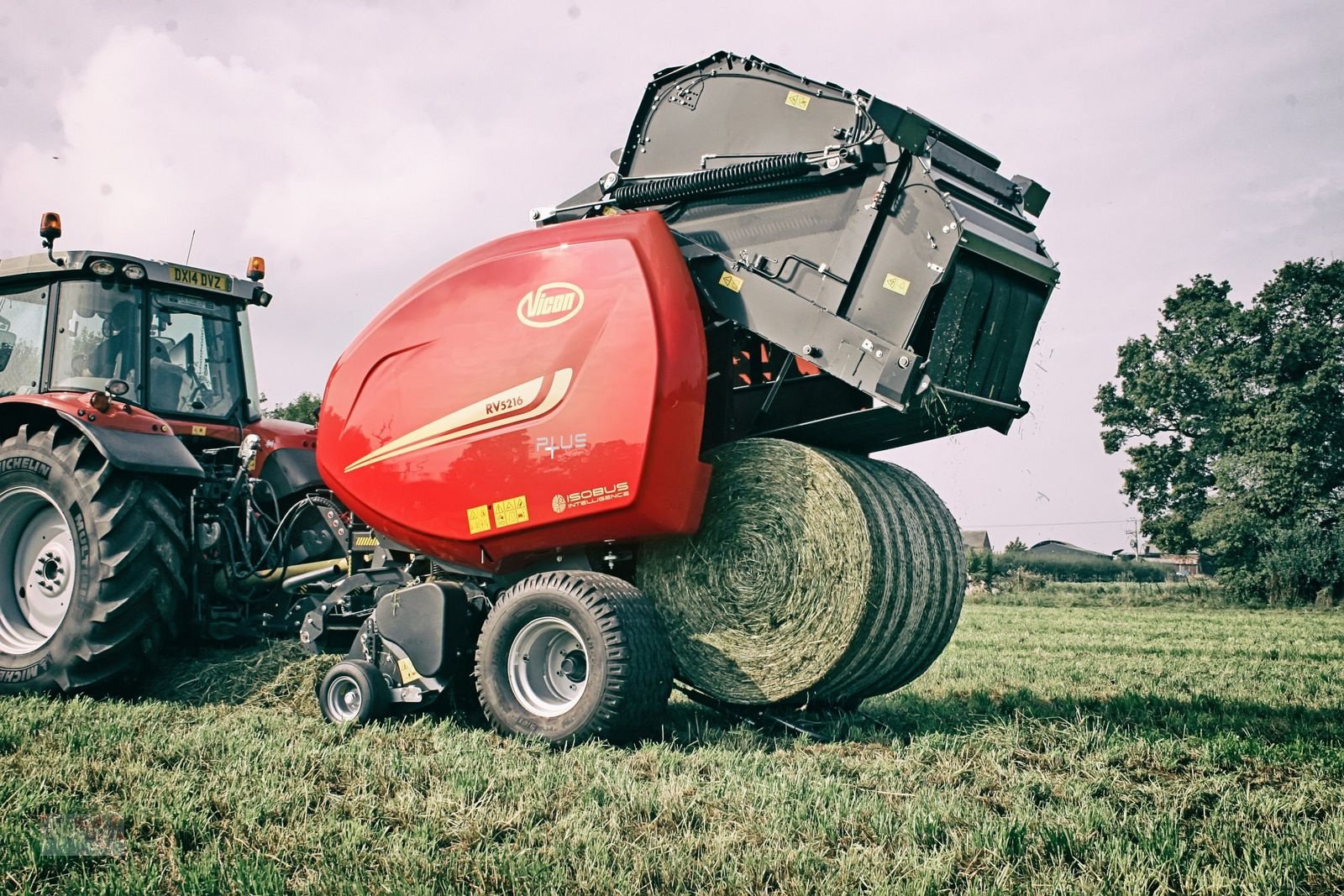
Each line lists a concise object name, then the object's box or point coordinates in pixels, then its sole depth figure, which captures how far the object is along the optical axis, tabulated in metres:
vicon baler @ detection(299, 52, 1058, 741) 5.23
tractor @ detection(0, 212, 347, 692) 6.12
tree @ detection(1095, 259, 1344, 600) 29.02
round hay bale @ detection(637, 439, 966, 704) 5.11
